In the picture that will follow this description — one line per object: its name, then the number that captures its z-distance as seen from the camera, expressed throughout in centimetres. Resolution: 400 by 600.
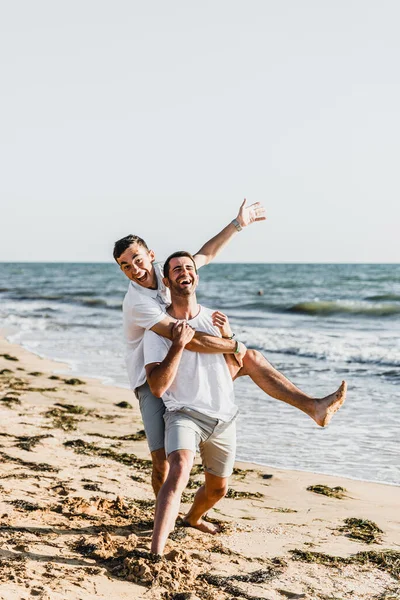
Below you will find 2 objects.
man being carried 419
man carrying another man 391
